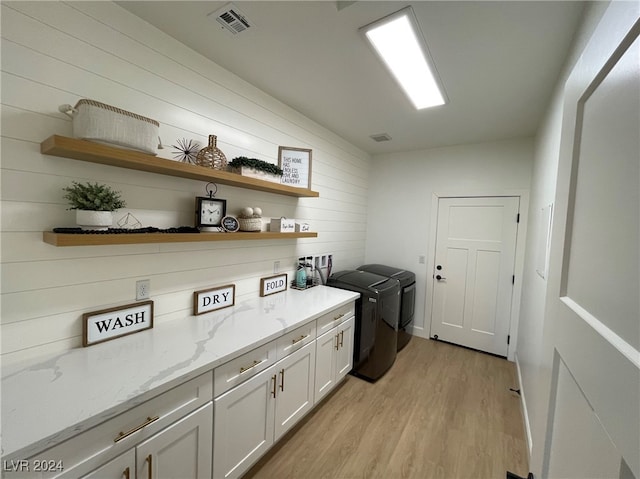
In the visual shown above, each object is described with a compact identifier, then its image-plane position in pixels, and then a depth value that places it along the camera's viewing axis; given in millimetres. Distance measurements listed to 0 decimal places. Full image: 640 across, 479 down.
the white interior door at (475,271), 3074
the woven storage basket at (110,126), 1165
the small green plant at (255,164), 1812
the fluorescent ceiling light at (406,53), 1409
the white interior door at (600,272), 395
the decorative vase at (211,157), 1656
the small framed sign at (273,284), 2246
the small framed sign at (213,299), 1764
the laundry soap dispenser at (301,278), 2588
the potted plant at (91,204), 1194
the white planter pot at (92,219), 1192
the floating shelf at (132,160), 1109
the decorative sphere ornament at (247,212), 1947
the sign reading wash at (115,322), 1301
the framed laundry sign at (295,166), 2334
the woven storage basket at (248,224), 1933
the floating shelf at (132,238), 1102
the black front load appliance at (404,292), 3199
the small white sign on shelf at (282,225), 2211
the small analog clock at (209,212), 1683
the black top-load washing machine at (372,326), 2543
